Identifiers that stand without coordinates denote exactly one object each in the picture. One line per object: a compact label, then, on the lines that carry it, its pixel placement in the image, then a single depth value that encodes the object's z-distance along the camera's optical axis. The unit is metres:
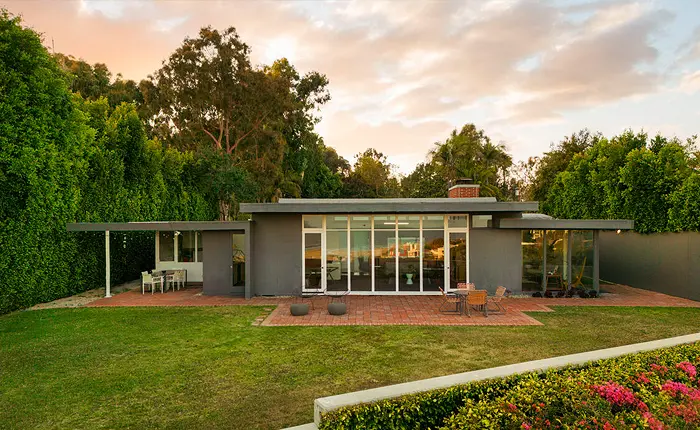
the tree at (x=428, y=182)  34.22
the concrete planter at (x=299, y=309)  10.27
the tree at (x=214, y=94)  26.97
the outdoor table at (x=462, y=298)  10.59
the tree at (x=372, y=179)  46.50
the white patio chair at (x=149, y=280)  13.93
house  13.16
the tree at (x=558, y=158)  30.22
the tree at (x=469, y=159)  29.89
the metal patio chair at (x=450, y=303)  10.82
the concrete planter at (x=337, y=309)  10.31
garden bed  3.33
